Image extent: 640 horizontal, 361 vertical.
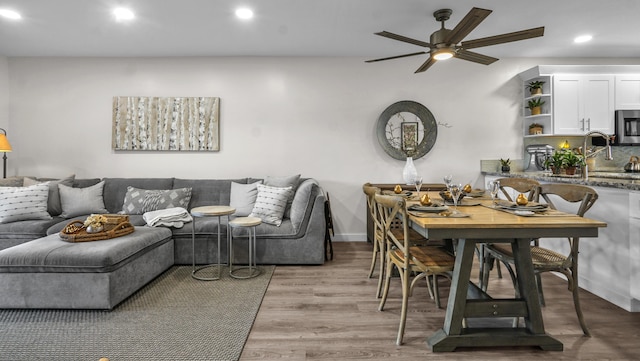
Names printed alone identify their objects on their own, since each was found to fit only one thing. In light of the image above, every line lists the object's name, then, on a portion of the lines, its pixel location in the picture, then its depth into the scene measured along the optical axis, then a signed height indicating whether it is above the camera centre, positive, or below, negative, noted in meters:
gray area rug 1.83 -0.95
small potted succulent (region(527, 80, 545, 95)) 4.24 +1.23
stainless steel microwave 4.16 +0.70
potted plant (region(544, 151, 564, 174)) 3.44 +0.20
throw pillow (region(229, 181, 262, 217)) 3.80 -0.19
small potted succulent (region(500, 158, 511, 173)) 4.37 +0.21
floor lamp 3.83 +0.43
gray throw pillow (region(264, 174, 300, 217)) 3.80 -0.02
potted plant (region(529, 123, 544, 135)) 4.33 +0.71
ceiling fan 2.20 +1.10
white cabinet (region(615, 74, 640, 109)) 4.15 +1.17
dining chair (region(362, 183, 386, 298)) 2.58 -0.43
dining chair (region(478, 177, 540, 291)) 2.47 -0.08
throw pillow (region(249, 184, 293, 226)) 3.52 -0.25
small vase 3.90 +0.09
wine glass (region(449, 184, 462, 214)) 2.37 -0.08
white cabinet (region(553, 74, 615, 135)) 4.15 +1.00
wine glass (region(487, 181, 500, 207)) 2.31 -0.05
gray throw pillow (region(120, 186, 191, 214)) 3.74 -0.21
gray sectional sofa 2.34 -0.58
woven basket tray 2.61 -0.41
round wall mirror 4.46 +0.66
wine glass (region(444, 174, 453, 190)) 2.56 +0.01
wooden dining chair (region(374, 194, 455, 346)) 1.96 -0.49
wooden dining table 1.75 -0.67
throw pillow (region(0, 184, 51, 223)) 3.34 -0.23
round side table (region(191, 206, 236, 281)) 2.95 -0.30
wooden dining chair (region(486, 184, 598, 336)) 2.04 -0.49
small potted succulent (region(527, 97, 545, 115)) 4.29 +1.00
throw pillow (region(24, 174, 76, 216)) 3.69 -0.17
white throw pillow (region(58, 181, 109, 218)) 3.68 -0.23
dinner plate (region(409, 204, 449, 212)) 2.03 -0.17
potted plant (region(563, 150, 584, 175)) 3.36 +0.20
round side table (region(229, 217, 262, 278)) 3.05 -0.69
